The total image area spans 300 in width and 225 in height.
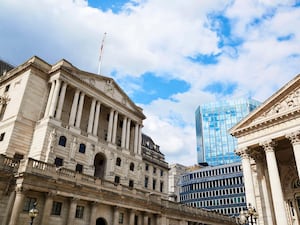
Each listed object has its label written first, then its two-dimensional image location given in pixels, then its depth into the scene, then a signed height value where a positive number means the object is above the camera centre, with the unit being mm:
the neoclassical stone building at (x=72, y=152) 28250 +11651
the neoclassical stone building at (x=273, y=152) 28453 +9798
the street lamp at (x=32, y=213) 20878 +1498
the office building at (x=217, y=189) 91688 +17073
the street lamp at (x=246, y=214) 21252 +2048
